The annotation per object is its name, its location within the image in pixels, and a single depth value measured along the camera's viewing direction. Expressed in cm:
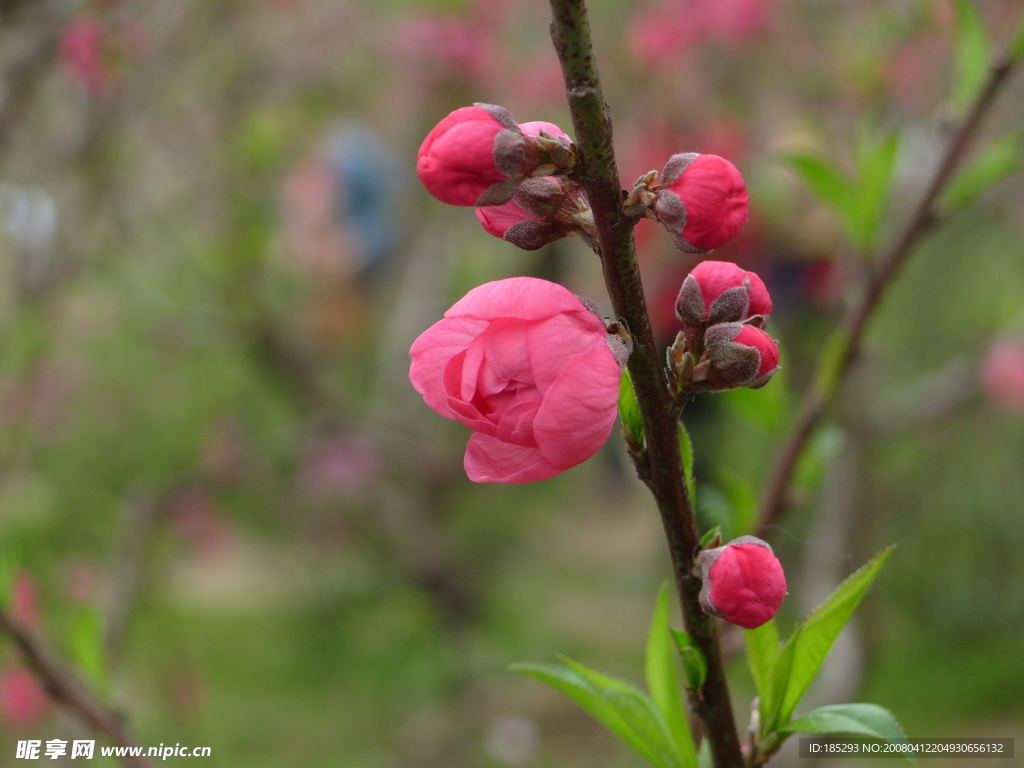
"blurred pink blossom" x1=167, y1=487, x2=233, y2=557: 112
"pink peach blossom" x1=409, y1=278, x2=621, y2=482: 25
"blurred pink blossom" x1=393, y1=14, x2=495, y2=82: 136
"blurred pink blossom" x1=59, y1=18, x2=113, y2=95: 60
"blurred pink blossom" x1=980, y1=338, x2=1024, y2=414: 76
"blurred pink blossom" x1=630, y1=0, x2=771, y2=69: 110
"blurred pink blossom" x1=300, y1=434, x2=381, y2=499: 138
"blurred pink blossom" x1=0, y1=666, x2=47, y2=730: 79
